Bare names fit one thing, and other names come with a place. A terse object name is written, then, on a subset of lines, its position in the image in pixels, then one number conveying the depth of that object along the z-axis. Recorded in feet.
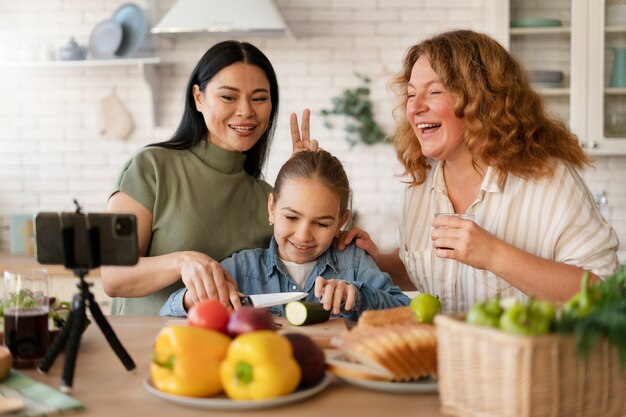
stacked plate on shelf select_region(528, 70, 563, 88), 14.94
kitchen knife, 6.61
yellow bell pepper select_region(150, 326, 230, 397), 4.46
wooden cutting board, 6.18
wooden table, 4.40
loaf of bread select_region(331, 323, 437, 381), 4.70
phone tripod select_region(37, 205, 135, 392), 4.85
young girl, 7.88
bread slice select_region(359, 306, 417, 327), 5.31
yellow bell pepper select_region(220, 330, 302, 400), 4.35
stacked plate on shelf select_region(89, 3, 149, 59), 15.57
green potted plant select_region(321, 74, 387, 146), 15.90
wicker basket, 3.91
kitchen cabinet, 14.87
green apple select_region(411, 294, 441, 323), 5.82
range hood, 14.20
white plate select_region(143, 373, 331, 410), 4.35
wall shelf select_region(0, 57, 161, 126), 15.38
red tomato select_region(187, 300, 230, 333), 4.72
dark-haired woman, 8.18
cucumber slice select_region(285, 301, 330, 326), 6.58
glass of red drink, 5.40
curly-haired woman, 7.55
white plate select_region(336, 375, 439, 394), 4.69
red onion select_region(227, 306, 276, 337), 4.64
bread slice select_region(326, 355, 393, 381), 4.78
